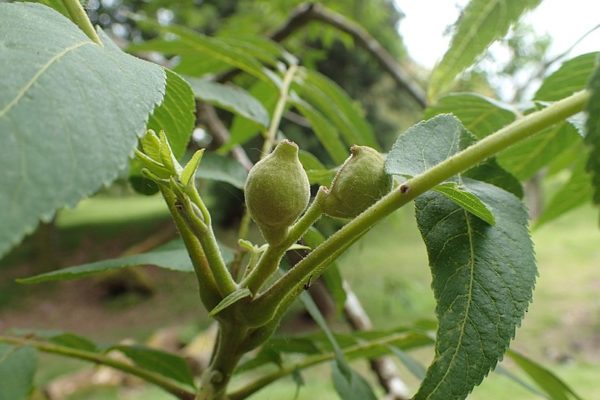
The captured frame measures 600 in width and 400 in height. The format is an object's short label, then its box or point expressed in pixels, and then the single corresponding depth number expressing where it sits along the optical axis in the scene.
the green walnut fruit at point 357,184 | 0.11
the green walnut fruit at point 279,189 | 0.10
